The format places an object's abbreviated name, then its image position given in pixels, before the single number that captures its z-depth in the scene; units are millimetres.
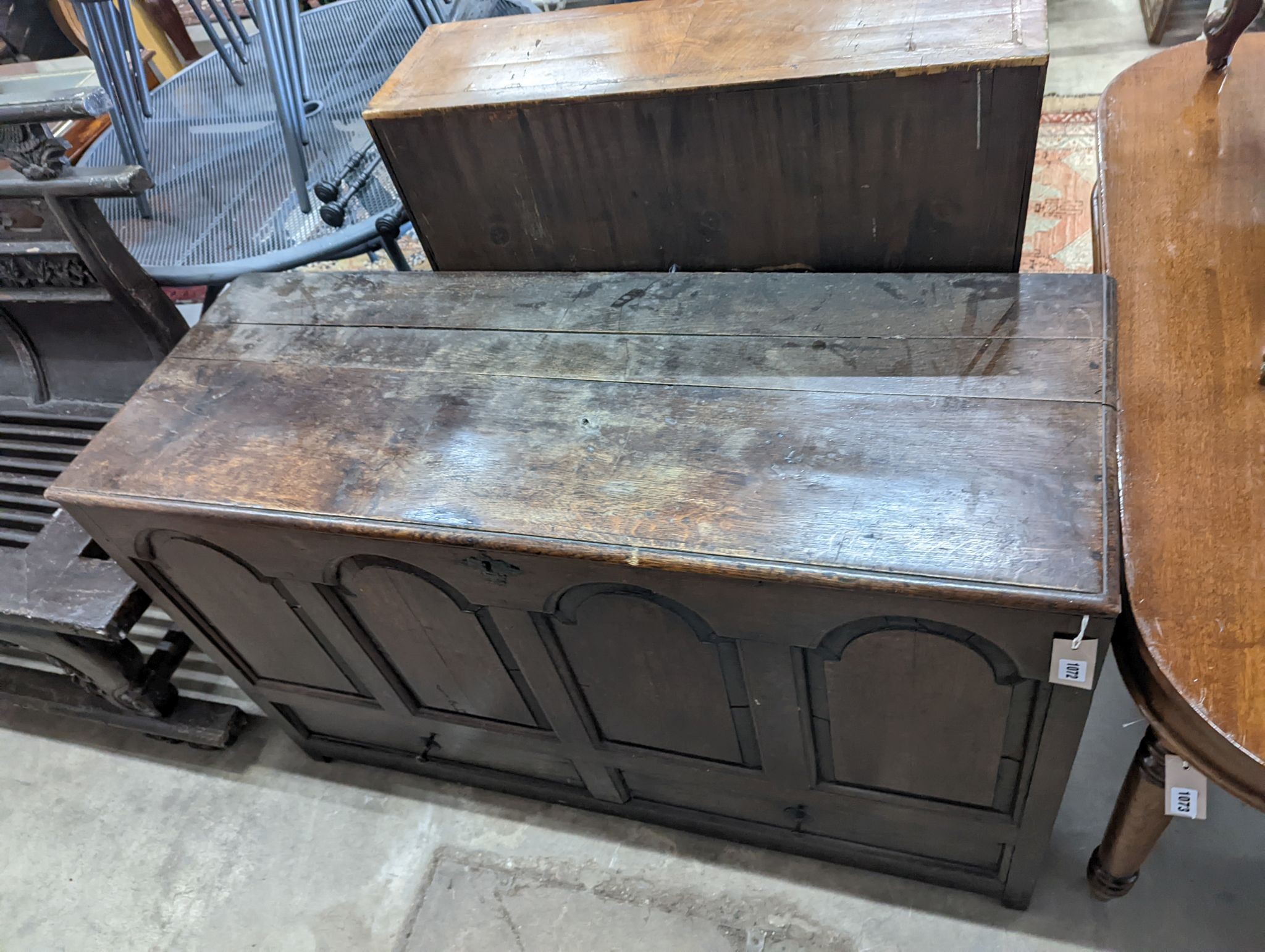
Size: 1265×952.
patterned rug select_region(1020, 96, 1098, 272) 2332
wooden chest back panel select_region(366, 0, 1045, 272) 1089
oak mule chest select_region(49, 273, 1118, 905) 920
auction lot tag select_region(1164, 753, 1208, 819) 981
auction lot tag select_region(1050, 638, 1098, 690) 855
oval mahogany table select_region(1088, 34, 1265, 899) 854
